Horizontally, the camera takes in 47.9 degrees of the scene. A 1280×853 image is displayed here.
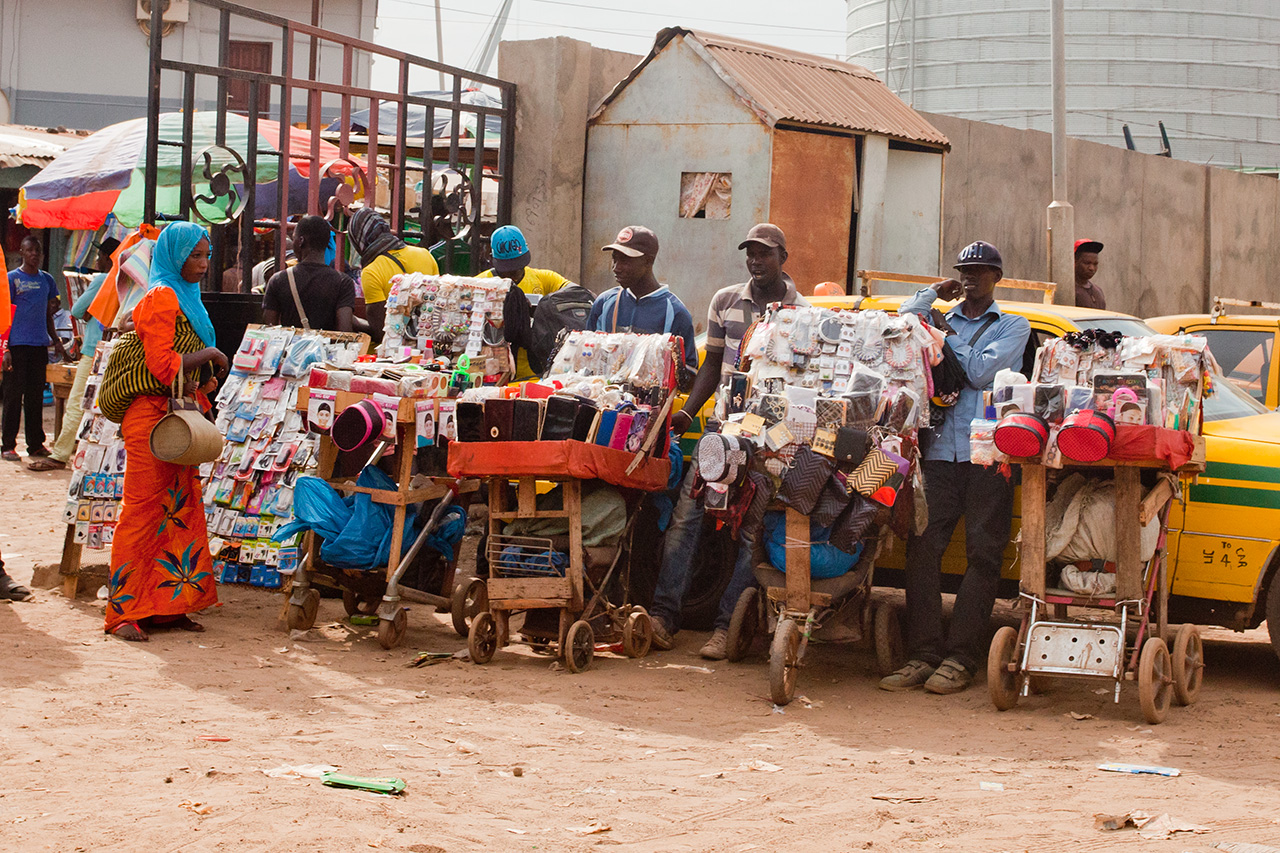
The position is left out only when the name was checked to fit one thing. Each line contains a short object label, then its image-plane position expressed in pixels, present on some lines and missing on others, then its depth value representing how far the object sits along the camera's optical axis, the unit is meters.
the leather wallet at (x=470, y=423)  6.76
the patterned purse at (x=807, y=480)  6.22
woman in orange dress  6.92
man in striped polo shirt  7.12
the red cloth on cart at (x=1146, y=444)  5.84
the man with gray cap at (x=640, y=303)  7.55
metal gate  9.67
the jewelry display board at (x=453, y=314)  8.12
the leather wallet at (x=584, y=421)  6.68
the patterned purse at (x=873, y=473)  6.18
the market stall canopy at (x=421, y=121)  15.84
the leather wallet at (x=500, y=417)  6.67
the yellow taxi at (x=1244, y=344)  8.28
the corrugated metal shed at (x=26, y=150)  18.12
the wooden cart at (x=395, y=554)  7.03
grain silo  35.41
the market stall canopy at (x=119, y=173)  13.68
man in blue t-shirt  12.95
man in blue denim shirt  6.57
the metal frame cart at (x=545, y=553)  6.60
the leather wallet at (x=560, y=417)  6.65
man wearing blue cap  8.59
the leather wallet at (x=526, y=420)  6.66
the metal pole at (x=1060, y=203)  12.87
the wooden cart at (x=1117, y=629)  6.02
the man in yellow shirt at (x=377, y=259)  9.17
